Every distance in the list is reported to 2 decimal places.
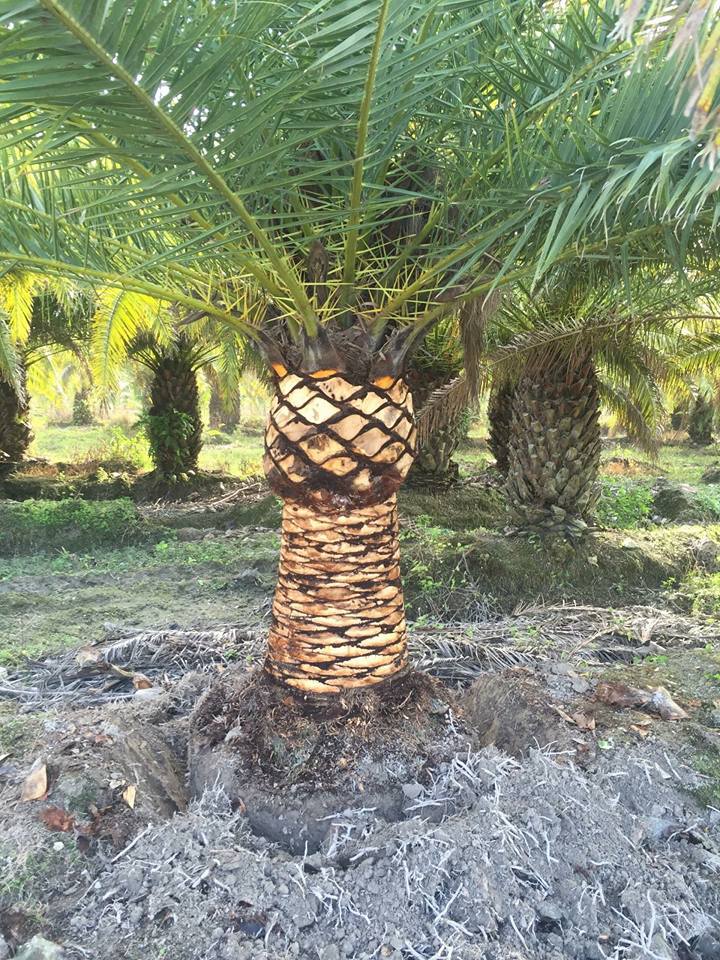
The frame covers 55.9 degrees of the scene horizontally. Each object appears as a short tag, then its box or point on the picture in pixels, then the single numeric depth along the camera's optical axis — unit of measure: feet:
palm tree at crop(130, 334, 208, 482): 31.65
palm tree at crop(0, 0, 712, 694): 4.49
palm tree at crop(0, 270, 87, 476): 22.95
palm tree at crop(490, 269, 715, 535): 17.08
